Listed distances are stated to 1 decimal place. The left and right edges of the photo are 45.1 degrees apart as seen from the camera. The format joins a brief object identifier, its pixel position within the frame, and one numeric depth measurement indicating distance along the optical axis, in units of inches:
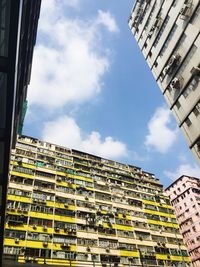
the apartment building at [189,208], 2146.0
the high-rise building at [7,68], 266.2
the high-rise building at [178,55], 712.4
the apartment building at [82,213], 1143.0
